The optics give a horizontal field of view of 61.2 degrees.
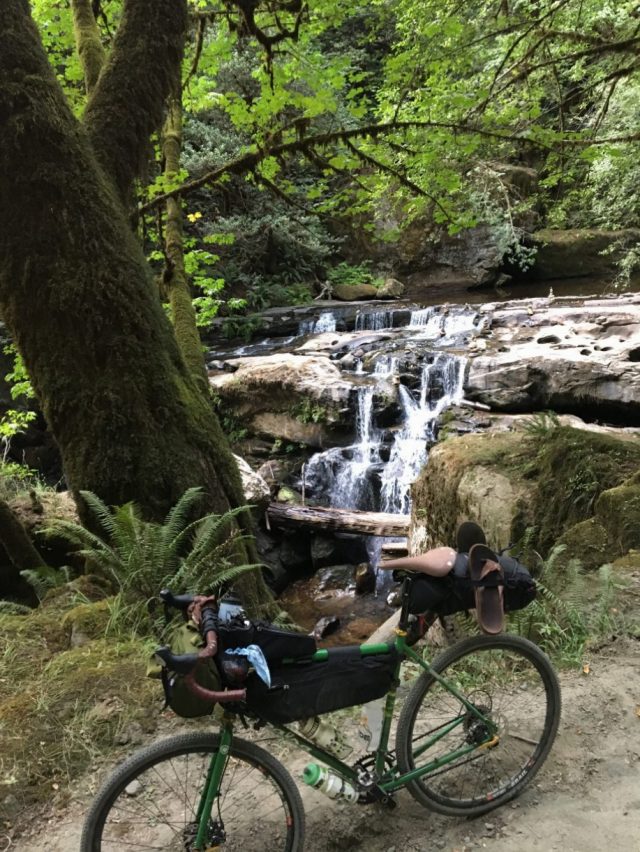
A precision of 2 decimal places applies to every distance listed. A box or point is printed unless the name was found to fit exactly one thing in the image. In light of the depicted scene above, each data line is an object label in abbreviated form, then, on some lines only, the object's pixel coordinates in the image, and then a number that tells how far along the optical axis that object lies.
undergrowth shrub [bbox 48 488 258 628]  3.41
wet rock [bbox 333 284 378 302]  22.11
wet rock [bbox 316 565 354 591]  9.44
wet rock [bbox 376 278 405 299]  22.30
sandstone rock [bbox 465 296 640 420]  10.03
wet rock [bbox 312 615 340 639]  7.90
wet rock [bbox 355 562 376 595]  9.13
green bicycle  1.85
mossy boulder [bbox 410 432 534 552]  4.88
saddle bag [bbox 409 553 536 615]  2.13
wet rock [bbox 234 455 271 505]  8.90
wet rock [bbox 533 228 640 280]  20.89
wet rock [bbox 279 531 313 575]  9.98
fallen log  9.13
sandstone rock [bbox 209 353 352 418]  12.45
